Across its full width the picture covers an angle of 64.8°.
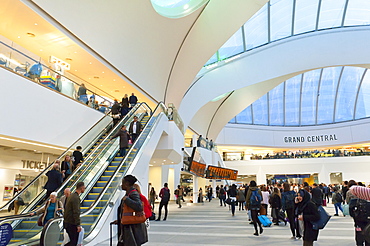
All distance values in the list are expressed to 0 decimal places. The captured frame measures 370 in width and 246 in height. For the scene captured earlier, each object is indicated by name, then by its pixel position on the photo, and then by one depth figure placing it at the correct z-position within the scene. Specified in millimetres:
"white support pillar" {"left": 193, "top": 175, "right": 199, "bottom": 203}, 22062
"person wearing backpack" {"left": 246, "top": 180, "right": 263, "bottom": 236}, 7602
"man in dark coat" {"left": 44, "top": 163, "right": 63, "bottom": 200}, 7277
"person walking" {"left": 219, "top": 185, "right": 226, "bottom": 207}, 18644
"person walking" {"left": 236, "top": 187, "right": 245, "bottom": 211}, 14145
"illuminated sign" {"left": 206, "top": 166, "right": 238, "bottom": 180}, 23797
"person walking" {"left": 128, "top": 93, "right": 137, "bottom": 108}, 14086
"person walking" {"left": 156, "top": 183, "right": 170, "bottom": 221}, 11102
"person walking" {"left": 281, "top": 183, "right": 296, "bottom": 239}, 7242
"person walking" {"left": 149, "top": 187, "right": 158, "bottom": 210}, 14672
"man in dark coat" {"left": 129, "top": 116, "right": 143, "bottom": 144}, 11383
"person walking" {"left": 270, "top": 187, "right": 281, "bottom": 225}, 9828
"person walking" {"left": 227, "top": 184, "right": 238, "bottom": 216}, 14400
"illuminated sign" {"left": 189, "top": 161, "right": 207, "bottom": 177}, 19141
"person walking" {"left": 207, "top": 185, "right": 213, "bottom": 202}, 25878
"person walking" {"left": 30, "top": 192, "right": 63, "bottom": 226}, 5465
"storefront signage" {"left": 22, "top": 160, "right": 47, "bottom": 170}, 13191
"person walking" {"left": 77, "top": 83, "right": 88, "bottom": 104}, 11727
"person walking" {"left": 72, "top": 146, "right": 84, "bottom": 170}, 9094
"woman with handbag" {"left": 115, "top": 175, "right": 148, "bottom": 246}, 3793
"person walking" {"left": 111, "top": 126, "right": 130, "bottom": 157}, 10102
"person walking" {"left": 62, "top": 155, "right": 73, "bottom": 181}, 8742
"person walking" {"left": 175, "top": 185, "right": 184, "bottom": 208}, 16859
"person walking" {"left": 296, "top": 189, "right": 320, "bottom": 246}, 4496
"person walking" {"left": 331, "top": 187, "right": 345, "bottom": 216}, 12555
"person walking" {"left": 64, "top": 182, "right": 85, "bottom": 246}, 4703
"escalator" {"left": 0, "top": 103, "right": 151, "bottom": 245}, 5273
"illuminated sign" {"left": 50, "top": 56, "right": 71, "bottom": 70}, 13405
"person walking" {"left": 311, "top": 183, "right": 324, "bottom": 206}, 6548
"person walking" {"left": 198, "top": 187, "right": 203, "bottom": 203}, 22755
